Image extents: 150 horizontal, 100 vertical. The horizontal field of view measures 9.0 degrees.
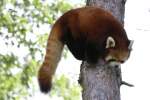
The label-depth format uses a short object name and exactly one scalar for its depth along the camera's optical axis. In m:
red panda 8.55
